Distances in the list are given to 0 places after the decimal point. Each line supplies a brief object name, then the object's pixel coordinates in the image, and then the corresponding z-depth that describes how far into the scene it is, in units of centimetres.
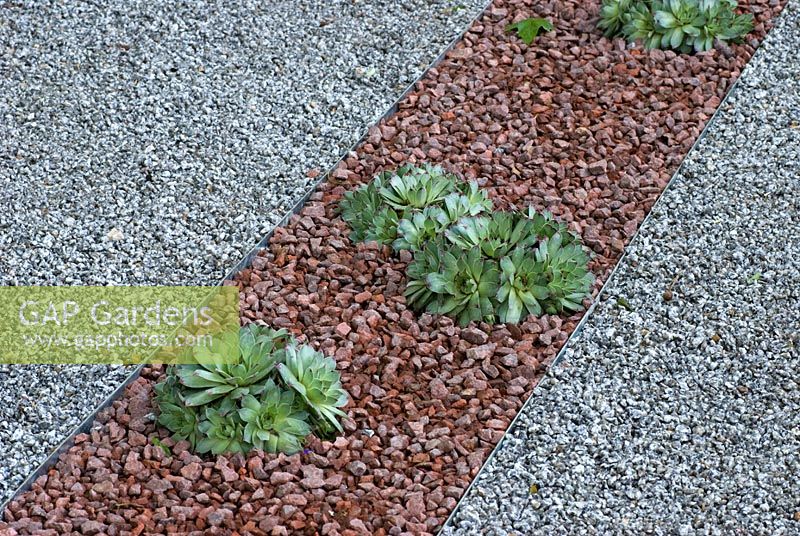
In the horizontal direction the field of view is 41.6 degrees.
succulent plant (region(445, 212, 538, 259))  333
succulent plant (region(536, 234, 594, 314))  328
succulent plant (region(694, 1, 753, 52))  447
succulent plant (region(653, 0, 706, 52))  445
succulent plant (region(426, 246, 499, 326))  324
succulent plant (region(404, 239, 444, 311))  331
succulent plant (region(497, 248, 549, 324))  325
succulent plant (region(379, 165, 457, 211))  352
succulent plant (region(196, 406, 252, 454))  286
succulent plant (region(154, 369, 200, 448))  290
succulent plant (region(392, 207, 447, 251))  342
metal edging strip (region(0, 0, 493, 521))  285
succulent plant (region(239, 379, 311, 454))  284
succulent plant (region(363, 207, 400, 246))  351
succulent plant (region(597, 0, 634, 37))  453
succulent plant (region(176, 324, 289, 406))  285
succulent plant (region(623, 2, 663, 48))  450
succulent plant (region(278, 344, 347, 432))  288
